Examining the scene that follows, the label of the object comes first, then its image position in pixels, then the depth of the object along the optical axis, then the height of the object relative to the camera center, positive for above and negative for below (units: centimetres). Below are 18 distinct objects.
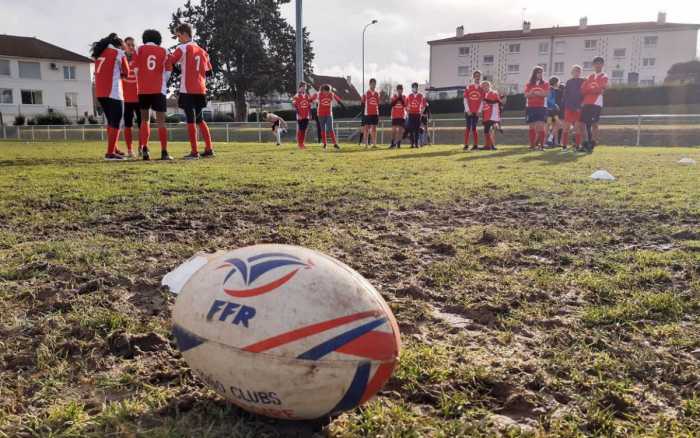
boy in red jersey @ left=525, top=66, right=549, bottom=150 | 1492 +71
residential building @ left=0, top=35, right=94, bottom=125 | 5816 +554
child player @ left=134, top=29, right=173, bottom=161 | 1020 +105
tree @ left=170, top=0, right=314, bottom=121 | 4791 +747
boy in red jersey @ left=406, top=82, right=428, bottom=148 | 1838 +64
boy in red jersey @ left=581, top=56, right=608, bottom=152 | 1356 +82
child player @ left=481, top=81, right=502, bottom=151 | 1568 +63
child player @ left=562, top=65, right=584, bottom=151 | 1445 +73
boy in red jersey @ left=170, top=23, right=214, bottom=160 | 1040 +108
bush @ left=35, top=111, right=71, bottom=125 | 4678 +78
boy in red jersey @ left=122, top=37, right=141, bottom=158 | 1106 +71
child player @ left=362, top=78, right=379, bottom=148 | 1810 +67
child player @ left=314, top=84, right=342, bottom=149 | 1811 +83
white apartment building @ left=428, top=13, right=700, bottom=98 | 6500 +974
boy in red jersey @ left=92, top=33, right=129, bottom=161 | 1038 +107
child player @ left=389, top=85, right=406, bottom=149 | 1834 +48
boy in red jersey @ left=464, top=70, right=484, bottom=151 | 1596 +84
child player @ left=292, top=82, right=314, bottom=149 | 1826 +57
